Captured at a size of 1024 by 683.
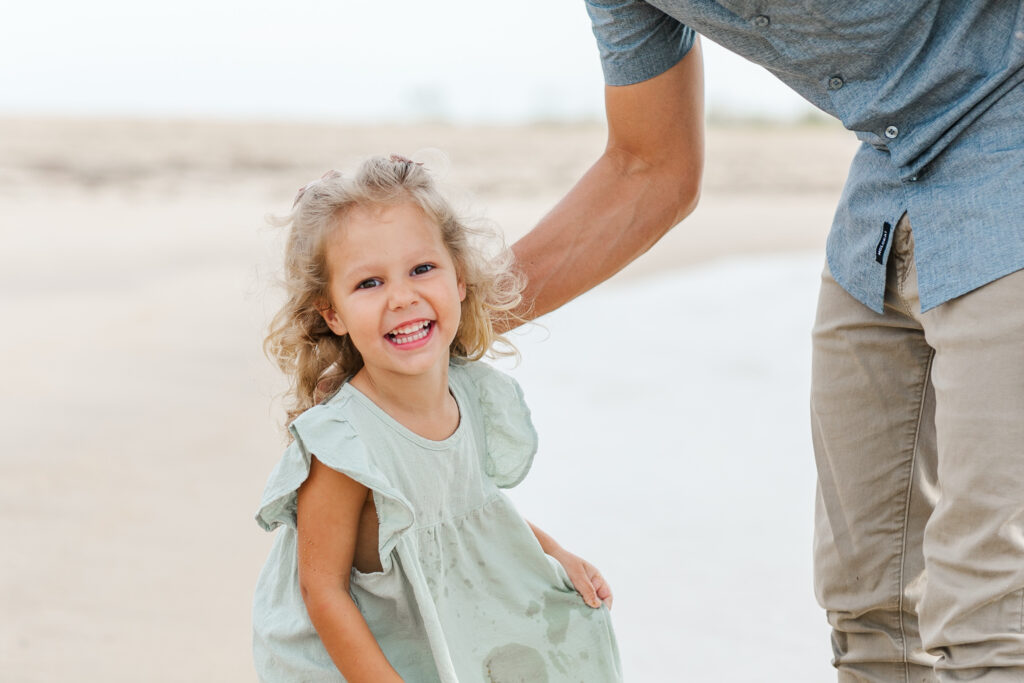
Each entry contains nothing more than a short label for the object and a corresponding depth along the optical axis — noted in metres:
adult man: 2.99
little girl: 3.03
